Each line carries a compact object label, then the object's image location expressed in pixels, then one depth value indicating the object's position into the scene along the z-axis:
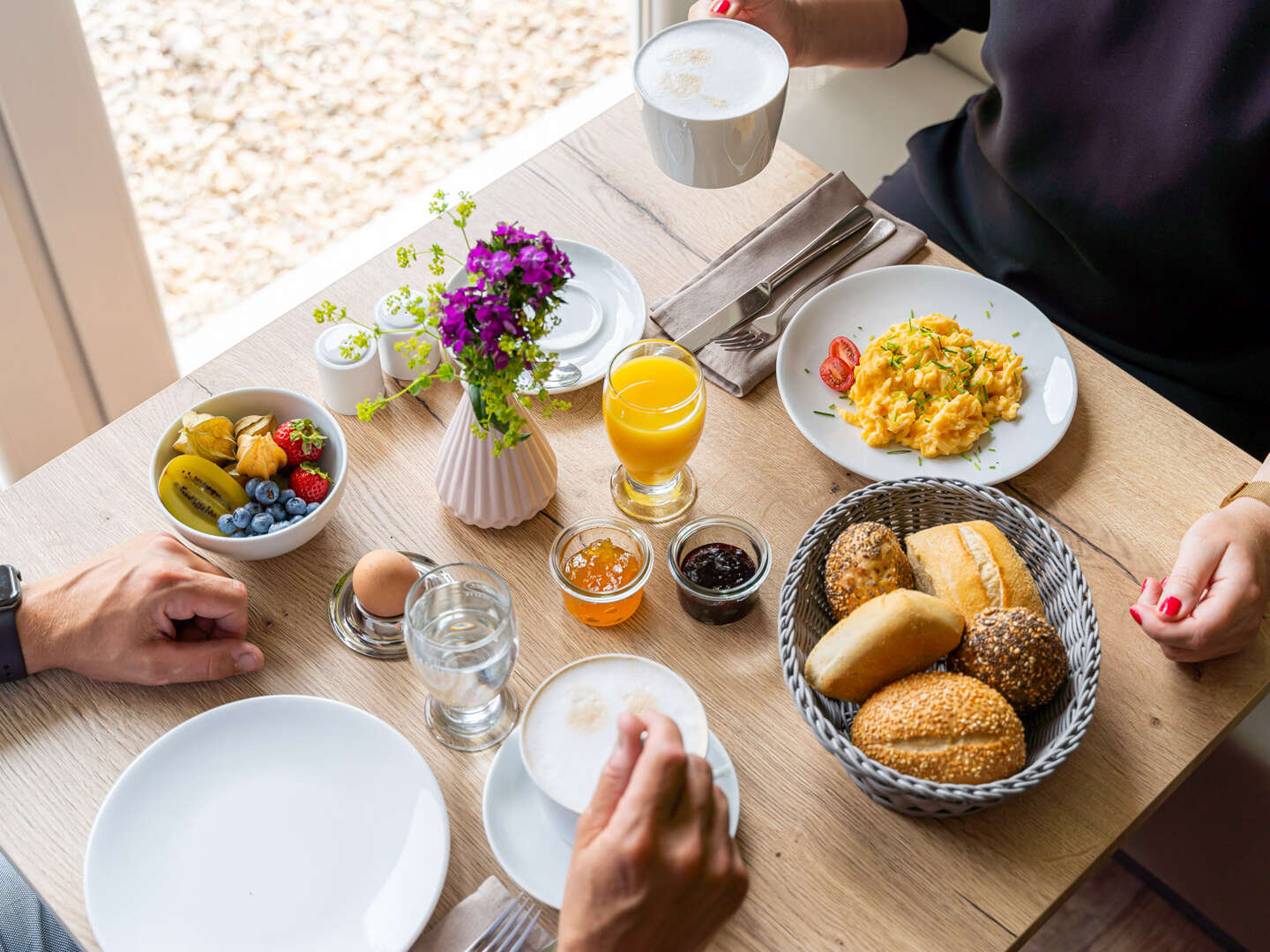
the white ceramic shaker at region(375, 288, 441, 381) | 1.32
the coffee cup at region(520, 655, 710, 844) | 0.95
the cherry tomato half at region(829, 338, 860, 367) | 1.37
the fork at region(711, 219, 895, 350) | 1.41
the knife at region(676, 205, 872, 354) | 1.40
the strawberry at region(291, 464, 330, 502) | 1.20
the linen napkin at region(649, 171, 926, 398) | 1.39
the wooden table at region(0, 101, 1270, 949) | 1.01
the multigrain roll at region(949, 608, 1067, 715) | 1.00
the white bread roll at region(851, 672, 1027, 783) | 0.96
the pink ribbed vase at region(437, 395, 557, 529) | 1.18
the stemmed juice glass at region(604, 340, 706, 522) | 1.17
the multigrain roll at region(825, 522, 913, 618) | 1.07
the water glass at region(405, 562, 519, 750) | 1.00
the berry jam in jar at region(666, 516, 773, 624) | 1.14
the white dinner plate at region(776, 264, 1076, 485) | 1.29
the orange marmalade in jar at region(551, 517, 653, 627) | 1.15
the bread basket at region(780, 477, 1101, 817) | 0.95
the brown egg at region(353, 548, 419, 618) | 1.12
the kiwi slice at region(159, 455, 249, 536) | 1.16
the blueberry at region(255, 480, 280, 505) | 1.18
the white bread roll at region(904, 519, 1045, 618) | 1.07
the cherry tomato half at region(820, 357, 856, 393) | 1.35
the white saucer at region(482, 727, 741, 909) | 0.98
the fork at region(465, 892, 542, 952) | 0.95
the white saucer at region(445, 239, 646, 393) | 1.40
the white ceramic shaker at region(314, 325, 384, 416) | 1.31
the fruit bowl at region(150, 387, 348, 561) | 1.15
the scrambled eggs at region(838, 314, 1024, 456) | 1.29
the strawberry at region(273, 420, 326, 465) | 1.20
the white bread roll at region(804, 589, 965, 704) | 1.00
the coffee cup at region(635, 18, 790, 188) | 1.22
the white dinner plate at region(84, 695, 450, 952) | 0.97
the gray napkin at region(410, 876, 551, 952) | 0.96
